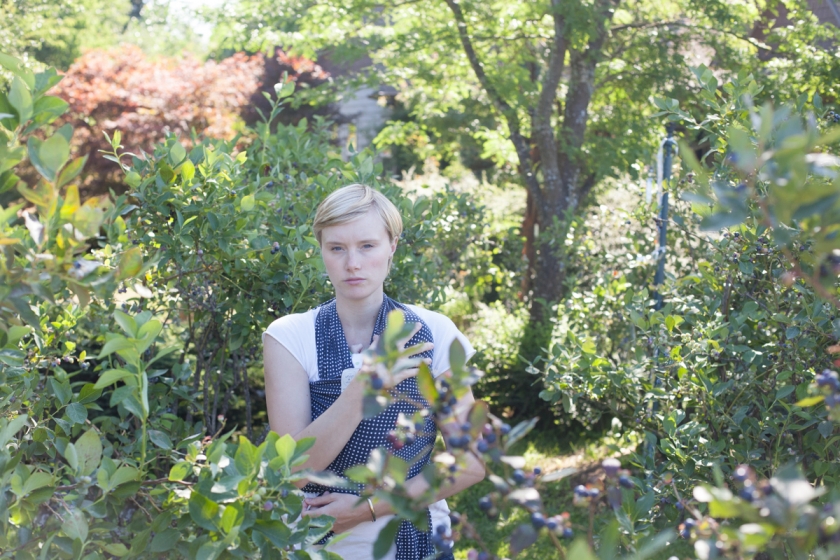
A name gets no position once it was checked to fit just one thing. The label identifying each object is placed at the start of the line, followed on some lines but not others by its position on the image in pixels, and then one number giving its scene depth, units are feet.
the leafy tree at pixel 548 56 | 22.31
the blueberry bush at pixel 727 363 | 7.54
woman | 6.56
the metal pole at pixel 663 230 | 13.26
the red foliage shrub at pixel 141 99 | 44.96
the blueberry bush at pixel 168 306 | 4.07
